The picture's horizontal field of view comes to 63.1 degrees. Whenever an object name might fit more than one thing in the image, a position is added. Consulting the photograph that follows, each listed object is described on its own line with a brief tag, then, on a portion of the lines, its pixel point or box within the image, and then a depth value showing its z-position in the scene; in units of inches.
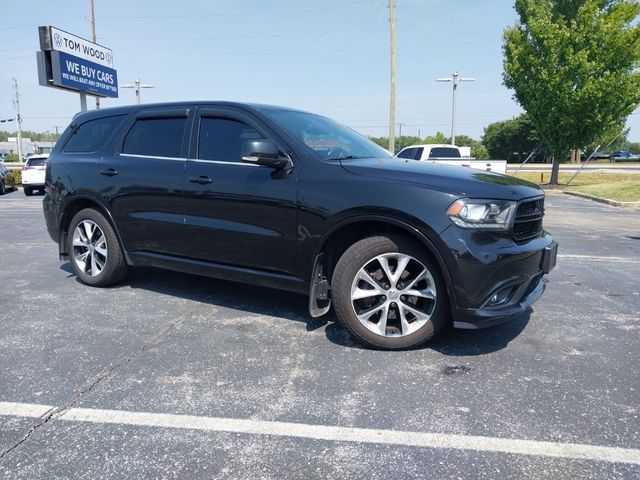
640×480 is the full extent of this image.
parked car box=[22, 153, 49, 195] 778.8
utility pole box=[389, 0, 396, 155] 804.0
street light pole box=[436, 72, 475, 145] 1248.0
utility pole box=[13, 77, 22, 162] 2812.5
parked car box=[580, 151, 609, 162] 2847.0
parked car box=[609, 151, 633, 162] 2896.2
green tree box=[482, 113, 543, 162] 2394.2
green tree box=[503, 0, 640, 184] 820.0
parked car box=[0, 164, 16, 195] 807.4
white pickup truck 723.2
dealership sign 744.3
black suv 135.9
